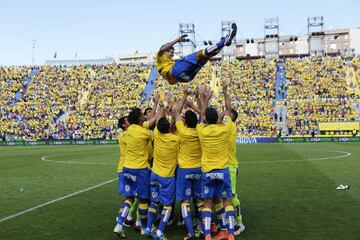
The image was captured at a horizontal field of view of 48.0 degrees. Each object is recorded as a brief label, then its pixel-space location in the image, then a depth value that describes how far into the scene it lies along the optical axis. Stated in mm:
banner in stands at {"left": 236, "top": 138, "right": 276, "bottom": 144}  42500
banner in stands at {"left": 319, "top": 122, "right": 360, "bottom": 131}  42625
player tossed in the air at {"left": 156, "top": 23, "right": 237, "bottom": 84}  8062
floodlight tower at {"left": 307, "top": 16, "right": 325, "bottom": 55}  67500
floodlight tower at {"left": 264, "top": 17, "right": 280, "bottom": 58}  68125
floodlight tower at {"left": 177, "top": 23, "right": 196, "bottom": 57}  68838
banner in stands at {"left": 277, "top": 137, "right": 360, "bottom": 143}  41719
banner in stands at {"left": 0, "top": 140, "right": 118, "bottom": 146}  46300
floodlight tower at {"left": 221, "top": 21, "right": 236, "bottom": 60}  72000
